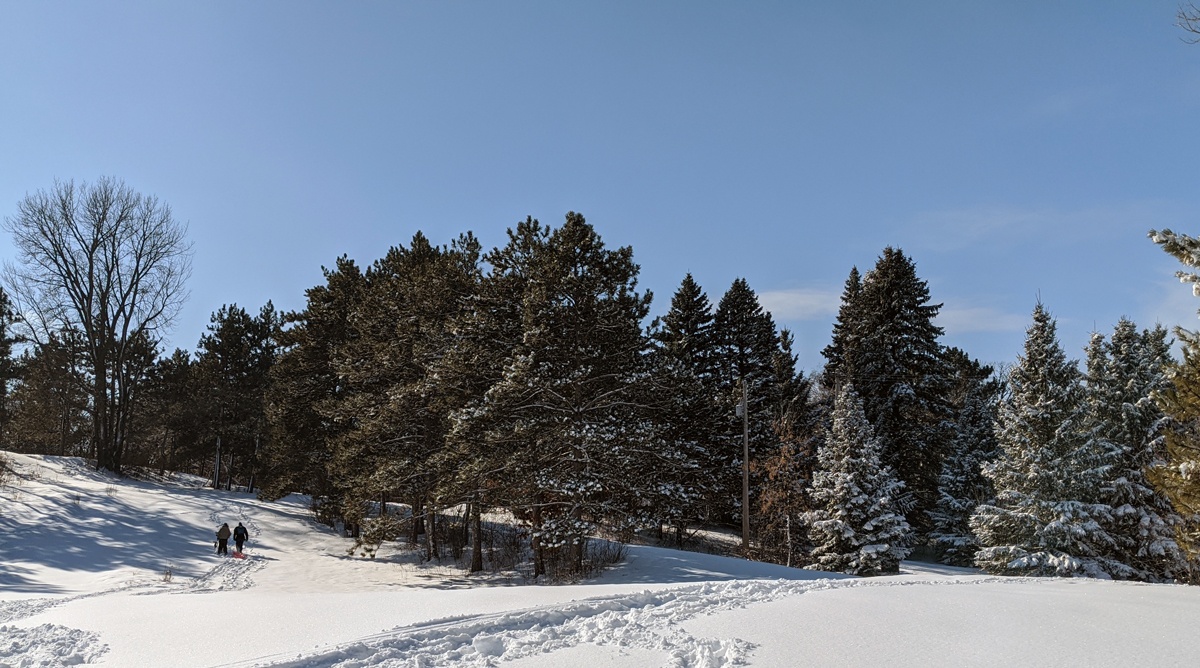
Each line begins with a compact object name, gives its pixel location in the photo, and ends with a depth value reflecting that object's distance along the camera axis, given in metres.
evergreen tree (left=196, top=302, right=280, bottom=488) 41.03
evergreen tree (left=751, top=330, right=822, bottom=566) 32.03
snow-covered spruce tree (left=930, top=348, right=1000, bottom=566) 33.12
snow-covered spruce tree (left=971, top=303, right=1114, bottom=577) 23.81
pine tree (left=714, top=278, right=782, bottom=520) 34.56
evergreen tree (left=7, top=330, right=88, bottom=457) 40.97
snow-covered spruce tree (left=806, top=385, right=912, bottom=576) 26.83
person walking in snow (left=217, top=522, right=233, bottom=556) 25.52
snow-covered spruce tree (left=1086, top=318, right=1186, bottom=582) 23.92
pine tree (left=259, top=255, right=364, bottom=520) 29.55
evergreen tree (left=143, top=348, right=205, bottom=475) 41.22
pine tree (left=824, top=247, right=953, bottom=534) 35.12
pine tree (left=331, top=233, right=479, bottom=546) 22.38
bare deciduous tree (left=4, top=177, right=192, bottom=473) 37.62
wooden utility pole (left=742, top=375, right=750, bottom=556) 25.21
